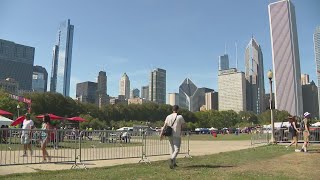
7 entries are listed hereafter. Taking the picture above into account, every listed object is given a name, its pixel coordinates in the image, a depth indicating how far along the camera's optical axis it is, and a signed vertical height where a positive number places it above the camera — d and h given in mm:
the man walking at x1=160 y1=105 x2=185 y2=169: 8312 -425
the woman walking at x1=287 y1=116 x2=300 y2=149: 13563 -578
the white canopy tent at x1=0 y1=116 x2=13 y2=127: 20399 -390
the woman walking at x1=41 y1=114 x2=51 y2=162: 9287 -874
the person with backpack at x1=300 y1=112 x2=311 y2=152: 12169 -554
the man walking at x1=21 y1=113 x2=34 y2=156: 9527 -819
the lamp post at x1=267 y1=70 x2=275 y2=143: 19253 +1170
